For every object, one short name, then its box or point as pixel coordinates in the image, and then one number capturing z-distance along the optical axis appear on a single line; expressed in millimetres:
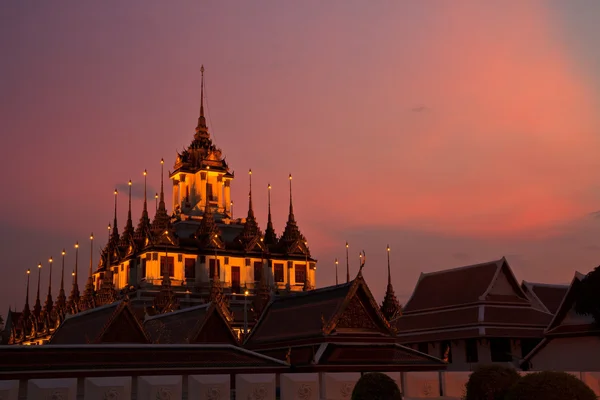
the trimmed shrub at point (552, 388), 17328
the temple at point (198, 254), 75500
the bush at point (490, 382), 22109
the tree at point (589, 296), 40969
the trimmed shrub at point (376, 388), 21797
